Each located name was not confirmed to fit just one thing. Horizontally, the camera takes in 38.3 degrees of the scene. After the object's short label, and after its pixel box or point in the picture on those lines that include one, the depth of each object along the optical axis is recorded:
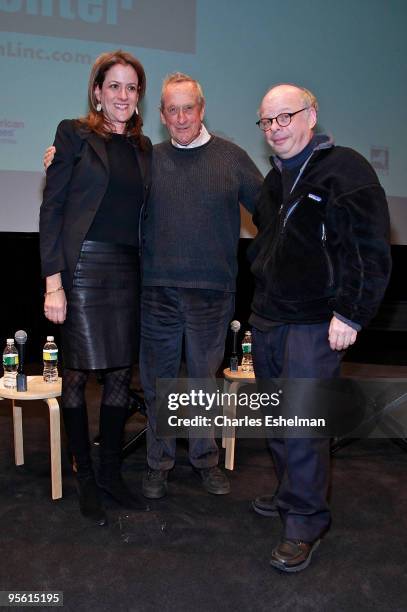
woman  1.91
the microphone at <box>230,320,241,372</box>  2.55
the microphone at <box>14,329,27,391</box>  2.28
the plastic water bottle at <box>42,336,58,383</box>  2.41
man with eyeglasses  1.57
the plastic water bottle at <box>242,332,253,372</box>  2.59
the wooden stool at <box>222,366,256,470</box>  2.46
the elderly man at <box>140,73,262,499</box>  2.12
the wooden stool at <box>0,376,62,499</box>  2.18
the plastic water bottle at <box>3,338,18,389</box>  2.34
